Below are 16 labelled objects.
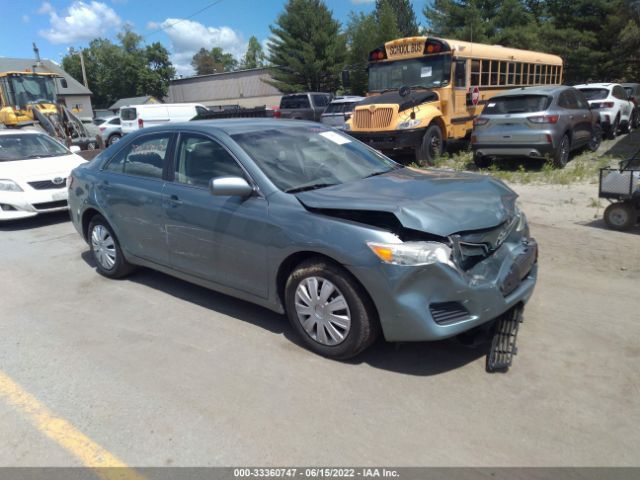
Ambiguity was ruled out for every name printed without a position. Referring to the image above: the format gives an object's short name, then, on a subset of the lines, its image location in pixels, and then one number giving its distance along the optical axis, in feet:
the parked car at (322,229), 10.73
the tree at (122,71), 234.38
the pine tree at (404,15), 157.17
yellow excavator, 60.49
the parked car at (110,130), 87.43
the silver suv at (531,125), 34.50
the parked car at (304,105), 71.56
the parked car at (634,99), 56.37
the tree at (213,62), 409.90
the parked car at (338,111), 61.00
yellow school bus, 39.81
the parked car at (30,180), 27.20
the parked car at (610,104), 48.83
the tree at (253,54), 393.29
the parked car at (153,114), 80.28
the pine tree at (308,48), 134.51
